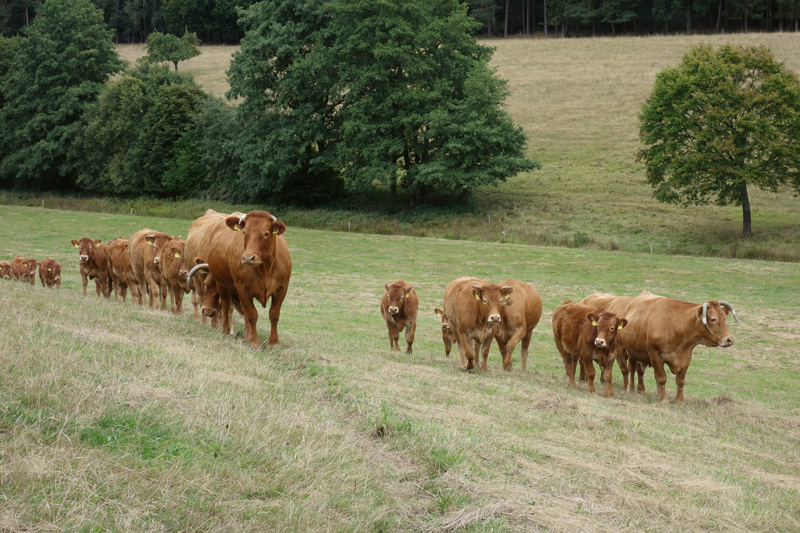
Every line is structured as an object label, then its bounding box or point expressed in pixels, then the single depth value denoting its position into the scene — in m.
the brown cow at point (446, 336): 16.20
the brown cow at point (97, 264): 21.17
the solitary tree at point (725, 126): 38.78
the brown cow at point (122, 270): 19.41
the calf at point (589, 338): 13.21
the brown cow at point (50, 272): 22.92
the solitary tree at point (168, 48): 92.31
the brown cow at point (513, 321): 14.48
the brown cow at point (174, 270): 16.64
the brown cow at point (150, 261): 17.72
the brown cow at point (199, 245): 13.42
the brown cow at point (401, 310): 15.78
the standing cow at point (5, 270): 23.41
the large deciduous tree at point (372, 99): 45.34
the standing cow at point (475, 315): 13.38
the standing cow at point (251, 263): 11.16
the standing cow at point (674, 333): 12.98
